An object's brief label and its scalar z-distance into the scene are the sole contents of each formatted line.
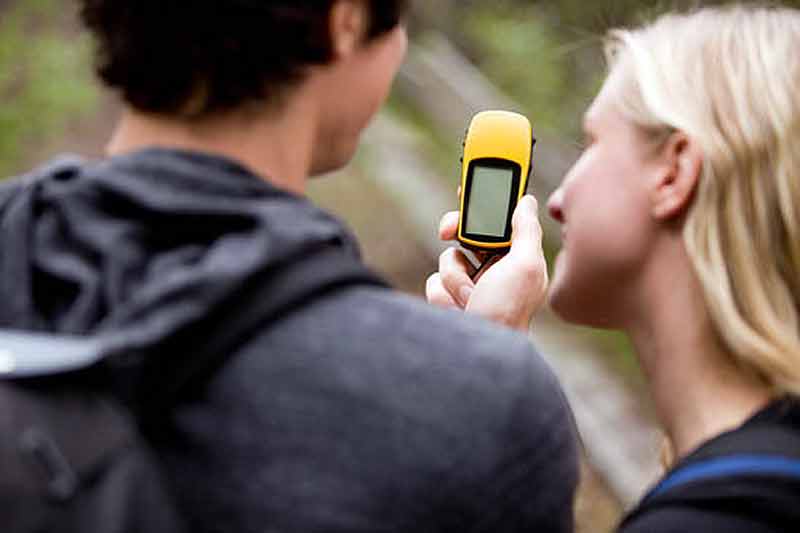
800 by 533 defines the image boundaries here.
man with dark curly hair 1.96
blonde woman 2.15
